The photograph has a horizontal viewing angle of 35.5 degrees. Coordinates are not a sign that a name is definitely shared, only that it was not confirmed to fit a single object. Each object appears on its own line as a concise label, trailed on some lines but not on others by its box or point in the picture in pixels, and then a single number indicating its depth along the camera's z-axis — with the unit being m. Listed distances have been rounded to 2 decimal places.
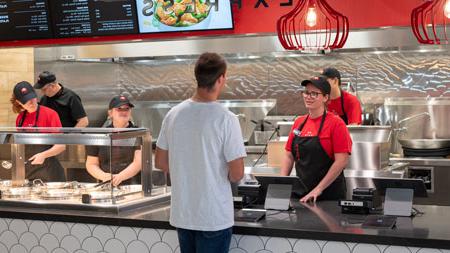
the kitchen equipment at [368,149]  5.21
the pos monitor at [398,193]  3.33
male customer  2.94
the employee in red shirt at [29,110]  5.13
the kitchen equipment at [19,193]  3.87
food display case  3.57
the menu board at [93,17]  5.65
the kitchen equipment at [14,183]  4.00
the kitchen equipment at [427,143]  5.89
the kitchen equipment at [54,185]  3.91
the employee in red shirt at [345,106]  5.73
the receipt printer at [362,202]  3.43
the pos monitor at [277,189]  3.54
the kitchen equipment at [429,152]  5.86
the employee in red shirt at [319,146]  4.12
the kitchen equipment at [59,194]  3.75
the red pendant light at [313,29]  3.77
